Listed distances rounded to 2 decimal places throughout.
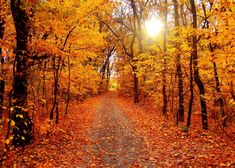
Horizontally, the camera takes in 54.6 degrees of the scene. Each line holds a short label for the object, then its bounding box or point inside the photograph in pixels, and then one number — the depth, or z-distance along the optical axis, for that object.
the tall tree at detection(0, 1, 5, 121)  12.65
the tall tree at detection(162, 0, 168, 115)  14.46
